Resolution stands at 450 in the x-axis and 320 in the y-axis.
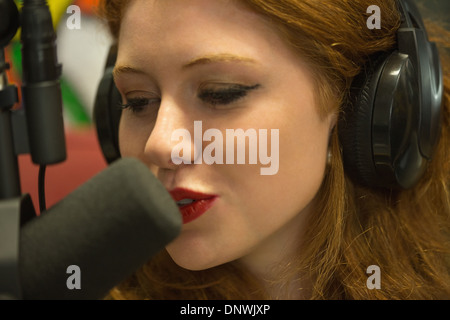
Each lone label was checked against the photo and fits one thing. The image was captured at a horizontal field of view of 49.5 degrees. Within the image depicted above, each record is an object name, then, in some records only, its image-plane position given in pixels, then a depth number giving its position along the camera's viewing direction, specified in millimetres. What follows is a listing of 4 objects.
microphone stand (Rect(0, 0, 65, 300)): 467
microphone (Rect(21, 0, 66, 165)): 491
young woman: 653
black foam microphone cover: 419
